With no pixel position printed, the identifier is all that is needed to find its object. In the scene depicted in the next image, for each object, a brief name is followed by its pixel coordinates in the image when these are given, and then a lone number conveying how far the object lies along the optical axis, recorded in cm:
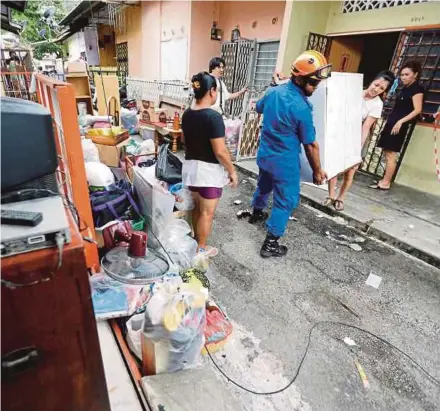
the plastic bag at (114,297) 155
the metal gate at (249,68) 538
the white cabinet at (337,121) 254
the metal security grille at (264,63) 630
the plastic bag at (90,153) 282
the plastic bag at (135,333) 143
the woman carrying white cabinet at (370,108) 298
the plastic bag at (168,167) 247
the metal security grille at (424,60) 389
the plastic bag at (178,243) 217
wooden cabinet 68
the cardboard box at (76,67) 550
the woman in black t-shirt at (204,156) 196
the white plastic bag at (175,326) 126
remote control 69
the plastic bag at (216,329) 165
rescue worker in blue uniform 210
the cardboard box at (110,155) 336
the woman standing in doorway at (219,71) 382
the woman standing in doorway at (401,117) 367
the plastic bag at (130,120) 608
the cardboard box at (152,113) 618
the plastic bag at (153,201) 201
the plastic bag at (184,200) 242
